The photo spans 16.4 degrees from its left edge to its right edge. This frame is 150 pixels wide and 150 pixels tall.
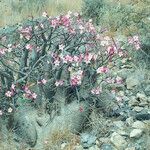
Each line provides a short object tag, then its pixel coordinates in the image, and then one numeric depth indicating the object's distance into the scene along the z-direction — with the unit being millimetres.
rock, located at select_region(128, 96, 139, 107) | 6699
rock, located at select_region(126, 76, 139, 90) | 7180
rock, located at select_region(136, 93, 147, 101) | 6777
